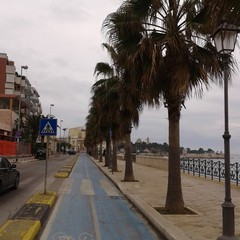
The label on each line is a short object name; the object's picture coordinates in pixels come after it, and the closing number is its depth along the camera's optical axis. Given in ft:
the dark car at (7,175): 33.60
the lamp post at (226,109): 17.02
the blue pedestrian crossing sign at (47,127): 35.28
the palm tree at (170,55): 25.02
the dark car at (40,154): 145.33
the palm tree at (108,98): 59.94
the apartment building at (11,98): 157.13
